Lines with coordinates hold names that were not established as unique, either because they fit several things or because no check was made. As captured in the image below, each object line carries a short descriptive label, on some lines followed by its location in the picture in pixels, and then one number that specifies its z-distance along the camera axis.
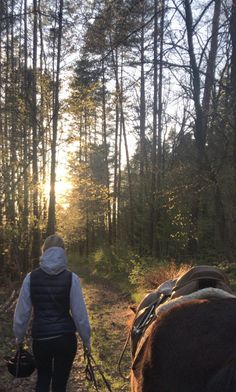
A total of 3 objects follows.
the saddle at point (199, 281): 3.35
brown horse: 1.82
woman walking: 4.12
